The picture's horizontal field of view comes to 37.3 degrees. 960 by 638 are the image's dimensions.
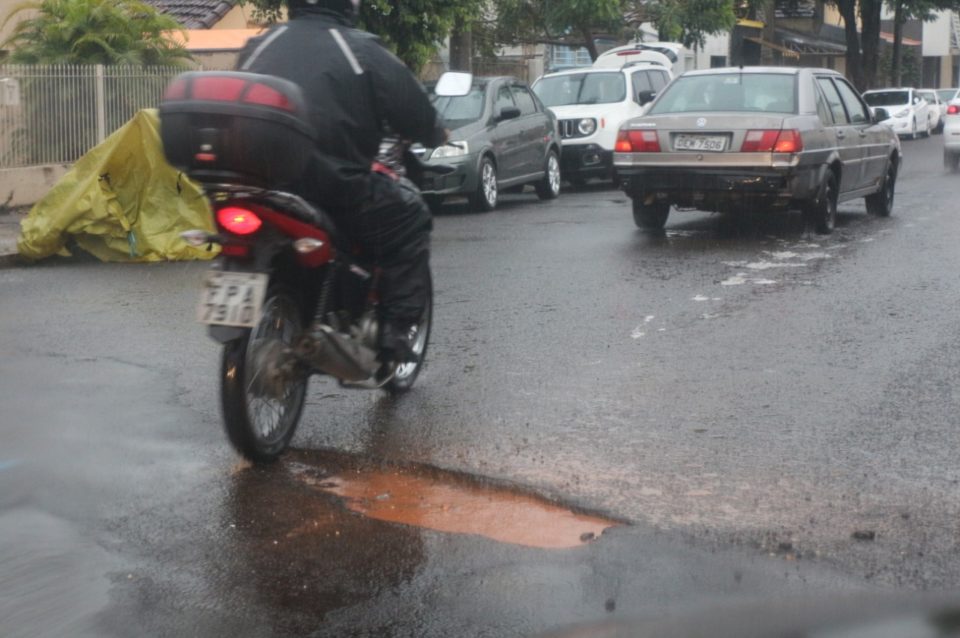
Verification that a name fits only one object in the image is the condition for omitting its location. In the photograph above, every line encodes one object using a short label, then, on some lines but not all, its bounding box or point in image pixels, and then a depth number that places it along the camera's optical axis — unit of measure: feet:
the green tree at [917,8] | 135.74
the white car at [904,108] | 134.10
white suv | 65.92
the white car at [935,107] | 148.56
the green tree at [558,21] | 101.65
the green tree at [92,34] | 56.95
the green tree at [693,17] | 106.73
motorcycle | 15.78
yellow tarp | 38.83
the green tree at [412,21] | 61.21
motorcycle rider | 17.60
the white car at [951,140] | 80.64
